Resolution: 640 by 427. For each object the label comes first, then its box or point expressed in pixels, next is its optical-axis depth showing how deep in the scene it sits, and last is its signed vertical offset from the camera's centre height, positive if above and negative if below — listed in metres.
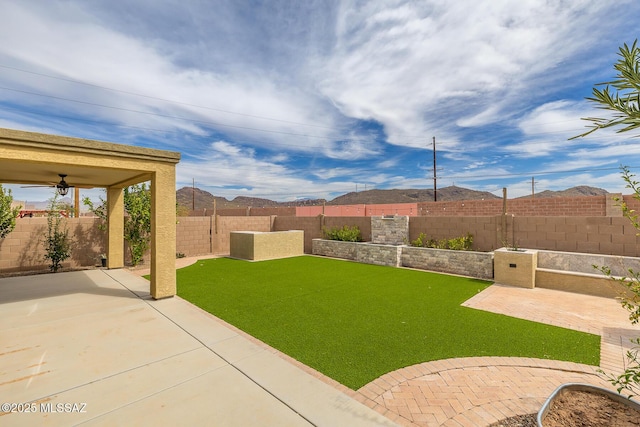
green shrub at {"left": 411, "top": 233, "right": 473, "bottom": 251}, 10.14 -1.10
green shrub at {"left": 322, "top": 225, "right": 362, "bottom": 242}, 13.21 -0.94
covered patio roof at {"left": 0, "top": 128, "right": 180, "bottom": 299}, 4.97 +1.10
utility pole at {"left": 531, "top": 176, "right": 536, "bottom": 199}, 24.32 +2.71
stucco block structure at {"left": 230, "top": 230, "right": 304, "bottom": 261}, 12.44 -1.45
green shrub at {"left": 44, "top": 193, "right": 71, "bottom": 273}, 9.54 -0.91
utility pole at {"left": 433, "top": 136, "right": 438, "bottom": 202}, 27.00 +4.72
